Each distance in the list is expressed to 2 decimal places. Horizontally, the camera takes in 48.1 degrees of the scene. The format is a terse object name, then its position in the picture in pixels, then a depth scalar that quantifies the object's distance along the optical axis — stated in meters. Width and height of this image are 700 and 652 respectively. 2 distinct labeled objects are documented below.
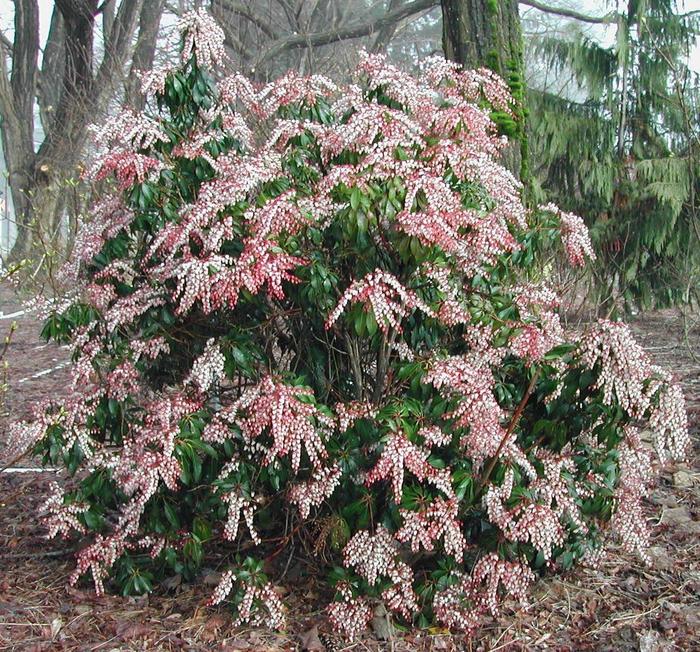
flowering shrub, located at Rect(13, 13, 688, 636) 2.67
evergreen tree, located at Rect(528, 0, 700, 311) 7.03
